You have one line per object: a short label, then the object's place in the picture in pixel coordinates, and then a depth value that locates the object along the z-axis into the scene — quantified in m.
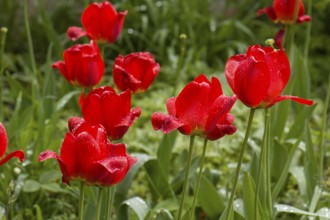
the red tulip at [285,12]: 3.64
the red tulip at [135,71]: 2.90
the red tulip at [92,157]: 2.08
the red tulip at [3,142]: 2.25
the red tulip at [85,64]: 3.07
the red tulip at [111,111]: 2.38
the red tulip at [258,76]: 2.24
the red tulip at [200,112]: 2.26
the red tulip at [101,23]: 3.42
